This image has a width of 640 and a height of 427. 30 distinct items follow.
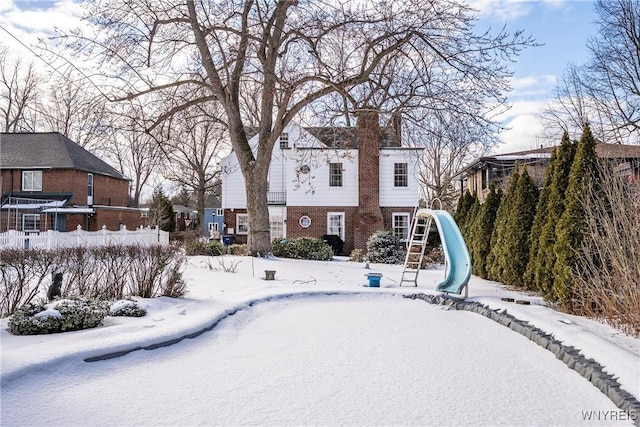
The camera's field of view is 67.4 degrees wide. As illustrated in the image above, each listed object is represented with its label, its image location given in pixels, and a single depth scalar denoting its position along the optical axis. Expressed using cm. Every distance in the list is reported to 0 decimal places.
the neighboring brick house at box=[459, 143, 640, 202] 2169
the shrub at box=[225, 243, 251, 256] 1784
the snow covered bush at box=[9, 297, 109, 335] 576
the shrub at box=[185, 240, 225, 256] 1762
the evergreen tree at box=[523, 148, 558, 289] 930
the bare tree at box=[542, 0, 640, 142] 2077
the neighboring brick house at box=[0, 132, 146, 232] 2838
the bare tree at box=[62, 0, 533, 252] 1348
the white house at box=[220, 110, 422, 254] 2517
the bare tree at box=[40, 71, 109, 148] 1408
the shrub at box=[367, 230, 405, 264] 1805
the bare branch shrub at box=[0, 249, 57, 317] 670
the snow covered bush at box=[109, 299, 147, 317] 689
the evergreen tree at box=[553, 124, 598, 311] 738
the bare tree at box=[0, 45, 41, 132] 3156
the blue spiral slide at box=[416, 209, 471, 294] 945
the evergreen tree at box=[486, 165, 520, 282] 1127
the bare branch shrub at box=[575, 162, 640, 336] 589
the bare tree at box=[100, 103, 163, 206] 1537
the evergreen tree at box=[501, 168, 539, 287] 1038
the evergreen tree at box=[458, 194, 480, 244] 1433
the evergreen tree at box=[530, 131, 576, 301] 830
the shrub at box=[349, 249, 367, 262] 1881
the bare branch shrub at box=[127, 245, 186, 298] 834
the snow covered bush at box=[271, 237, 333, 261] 1833
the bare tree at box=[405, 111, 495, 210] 1418
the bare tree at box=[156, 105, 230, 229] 3612
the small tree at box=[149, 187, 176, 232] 3438
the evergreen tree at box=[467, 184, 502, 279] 1290
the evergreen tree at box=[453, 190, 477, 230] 1667
